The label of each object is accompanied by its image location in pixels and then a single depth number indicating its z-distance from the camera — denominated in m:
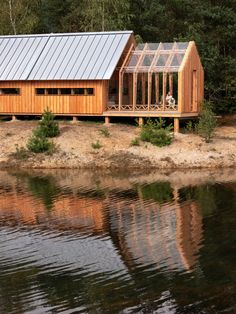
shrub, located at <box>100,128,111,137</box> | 34.47
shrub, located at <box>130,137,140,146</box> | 33.16
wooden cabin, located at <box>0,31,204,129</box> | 36.59
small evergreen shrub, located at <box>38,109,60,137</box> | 34.44
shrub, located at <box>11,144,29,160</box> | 33.31
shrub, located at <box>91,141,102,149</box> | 33.25
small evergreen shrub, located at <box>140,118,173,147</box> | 33.16
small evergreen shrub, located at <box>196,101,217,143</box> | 33.44
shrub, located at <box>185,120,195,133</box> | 35.38
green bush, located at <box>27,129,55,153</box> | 33.16
